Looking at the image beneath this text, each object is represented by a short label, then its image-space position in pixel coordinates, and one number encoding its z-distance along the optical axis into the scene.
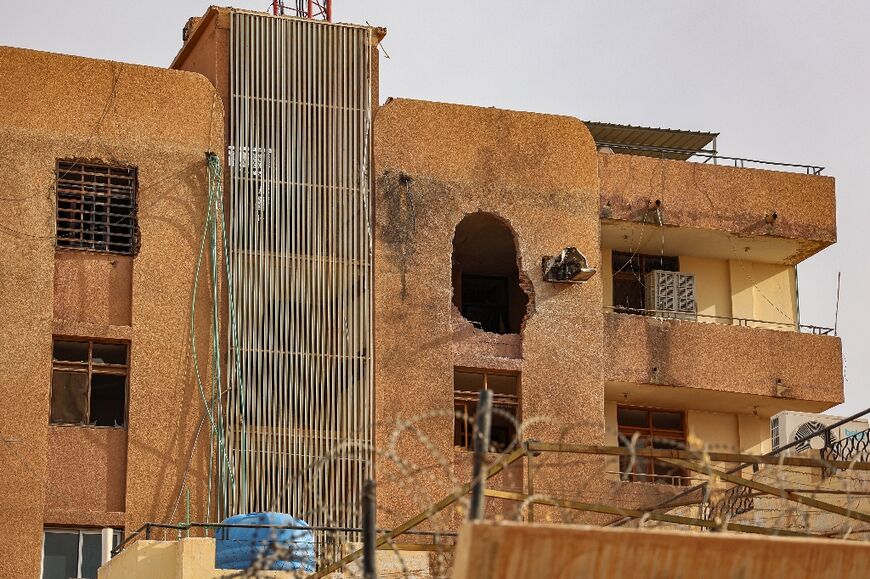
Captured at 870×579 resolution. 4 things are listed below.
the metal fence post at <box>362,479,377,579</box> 13.10
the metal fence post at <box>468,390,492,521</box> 12.48
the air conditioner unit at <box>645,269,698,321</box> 34.00
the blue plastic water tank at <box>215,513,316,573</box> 24.48
